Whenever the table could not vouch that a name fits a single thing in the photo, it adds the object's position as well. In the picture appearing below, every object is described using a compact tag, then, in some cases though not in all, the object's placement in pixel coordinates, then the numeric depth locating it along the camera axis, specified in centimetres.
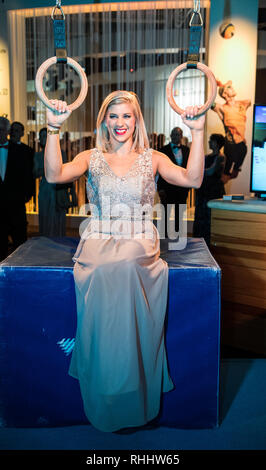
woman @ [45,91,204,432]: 206
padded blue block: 219
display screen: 347
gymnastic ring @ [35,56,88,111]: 219
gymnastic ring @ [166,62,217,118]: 218
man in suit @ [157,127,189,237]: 546
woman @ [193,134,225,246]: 531
